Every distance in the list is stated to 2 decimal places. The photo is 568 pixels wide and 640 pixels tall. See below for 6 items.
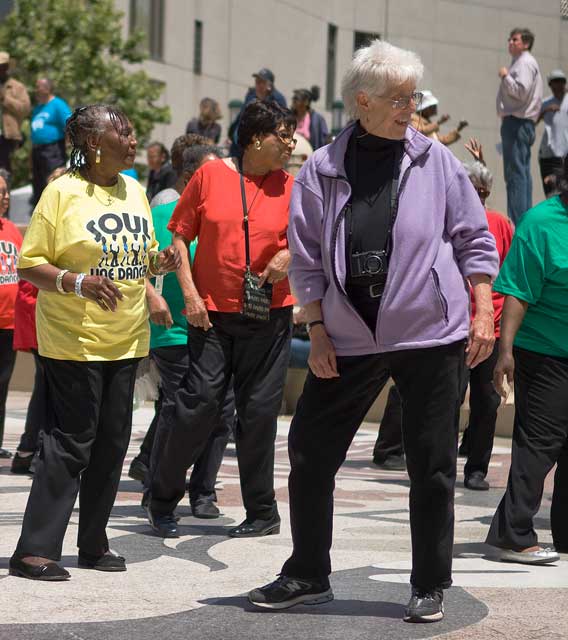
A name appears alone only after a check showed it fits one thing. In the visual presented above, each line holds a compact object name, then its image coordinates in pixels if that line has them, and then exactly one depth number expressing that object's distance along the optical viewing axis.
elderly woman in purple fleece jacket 6.78
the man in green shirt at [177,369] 10.06
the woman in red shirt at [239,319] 9.25
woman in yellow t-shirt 7.70
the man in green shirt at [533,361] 8.49
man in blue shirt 24.21
